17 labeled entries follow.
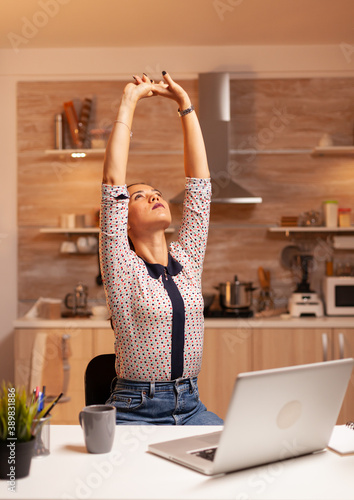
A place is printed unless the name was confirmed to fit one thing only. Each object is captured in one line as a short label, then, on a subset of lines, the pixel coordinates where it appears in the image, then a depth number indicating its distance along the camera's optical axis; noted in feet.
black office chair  6.58
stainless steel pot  12.67
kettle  13.12
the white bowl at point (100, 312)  12.51
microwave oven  12.79
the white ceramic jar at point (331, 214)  13.35
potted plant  3.87
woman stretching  5.78
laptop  3.67
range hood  13.25
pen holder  4.24
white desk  3.63
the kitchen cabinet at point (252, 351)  11.97
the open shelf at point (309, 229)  13.17
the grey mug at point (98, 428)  4.31
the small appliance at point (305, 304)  12.76
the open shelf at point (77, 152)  13.26
